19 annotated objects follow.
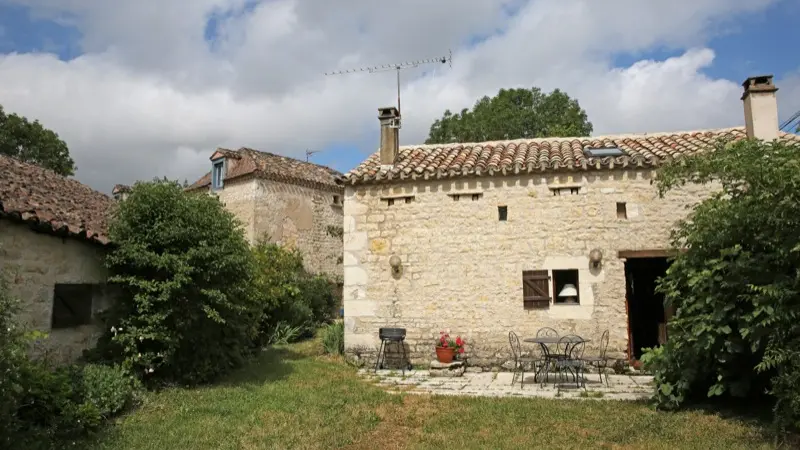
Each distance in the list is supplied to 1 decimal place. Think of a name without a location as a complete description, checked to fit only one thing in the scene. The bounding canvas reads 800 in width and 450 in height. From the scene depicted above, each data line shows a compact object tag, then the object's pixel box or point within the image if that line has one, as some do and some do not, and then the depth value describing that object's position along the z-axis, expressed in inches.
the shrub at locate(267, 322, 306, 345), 557.3
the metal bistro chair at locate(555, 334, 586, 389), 349.7
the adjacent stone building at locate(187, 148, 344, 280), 813.9
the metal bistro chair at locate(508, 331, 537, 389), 416.1
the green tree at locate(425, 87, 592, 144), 1068.5
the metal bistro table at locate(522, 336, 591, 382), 356.1
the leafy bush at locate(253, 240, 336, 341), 554.3
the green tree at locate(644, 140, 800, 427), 215.6
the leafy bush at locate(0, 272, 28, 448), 187.3
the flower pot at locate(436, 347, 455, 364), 417.7
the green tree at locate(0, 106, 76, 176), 947.3
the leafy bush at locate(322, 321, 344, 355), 477.1
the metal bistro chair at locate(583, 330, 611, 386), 401.3
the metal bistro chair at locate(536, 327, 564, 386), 363.6
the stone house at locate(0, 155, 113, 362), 279.4
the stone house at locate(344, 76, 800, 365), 412.2
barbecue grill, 416.6
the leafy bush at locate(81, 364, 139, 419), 257.9
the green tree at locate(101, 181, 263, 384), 315.0
